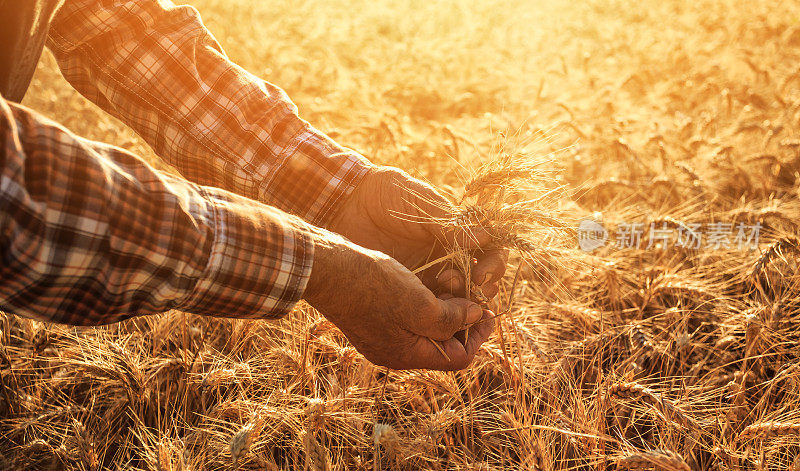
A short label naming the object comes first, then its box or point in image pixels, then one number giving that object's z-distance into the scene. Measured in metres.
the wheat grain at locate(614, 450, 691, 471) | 1.08
